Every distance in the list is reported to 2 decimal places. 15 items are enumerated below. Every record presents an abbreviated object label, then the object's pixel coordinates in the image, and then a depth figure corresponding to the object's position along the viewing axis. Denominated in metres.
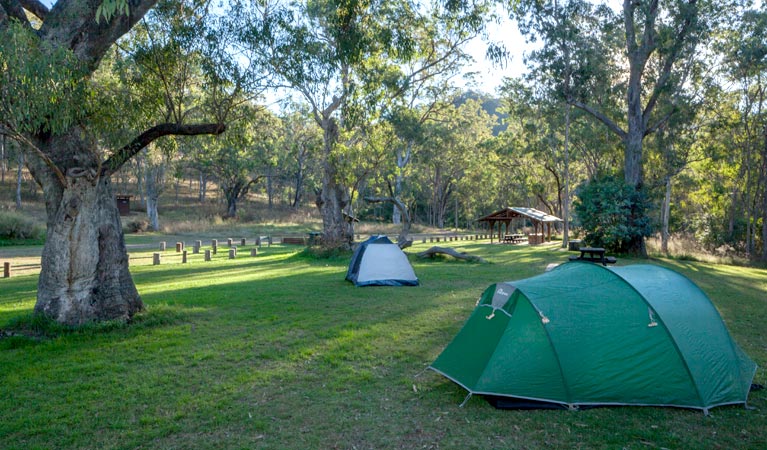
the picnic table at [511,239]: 37.17
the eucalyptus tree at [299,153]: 51.06
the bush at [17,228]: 27.38
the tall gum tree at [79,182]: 7.88
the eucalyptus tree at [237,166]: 48.03
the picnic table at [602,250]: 10.71
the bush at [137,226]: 38.81
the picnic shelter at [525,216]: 37.00
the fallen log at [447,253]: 20.94
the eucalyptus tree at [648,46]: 22.61
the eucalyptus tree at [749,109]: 24.22
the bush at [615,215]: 23.95
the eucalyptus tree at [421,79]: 23.02
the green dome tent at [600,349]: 5.29
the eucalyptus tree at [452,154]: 45.47
